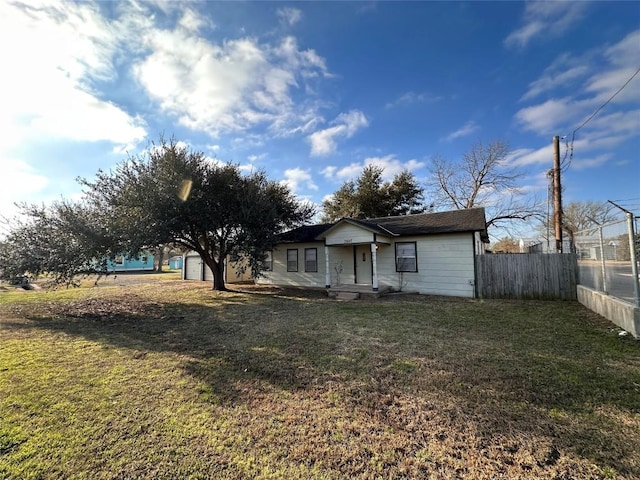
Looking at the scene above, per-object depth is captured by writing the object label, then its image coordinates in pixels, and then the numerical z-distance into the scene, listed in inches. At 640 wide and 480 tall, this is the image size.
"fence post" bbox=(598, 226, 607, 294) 282.7
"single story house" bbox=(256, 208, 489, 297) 446.3
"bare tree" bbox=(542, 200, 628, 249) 998.5
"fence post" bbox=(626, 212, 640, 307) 216.1
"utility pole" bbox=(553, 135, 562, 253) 492.7
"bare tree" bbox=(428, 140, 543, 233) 861.2
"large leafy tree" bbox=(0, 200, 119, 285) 368.2
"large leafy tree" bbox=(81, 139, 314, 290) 398.6
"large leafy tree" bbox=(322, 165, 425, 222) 946.1
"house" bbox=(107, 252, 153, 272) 1275.8
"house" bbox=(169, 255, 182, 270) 1714.1
